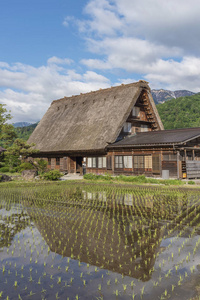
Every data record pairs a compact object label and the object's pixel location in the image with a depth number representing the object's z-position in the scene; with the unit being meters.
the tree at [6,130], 33.34
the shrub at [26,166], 27.49
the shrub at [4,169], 33.00
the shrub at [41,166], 27.61
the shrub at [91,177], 24.42
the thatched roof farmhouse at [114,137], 23.55
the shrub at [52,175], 24.10
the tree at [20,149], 27.32
